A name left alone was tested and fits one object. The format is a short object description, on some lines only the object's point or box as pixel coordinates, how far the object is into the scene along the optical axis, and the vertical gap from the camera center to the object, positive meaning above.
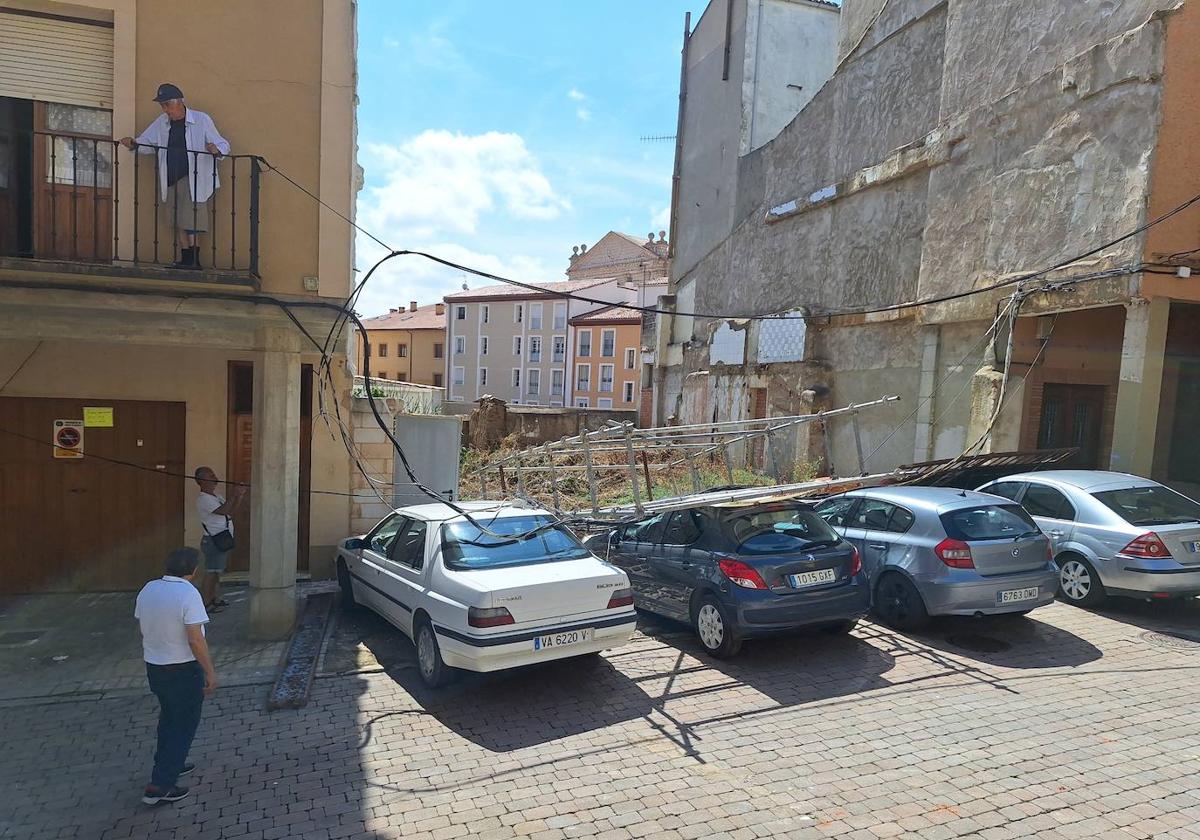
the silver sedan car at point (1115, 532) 7.59 -1.42
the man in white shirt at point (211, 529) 8.22 -1.99
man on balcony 7.12 +1.79
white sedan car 5.68 -1.85
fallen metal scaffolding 7.22 -0.98
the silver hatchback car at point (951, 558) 7.00 -1.63
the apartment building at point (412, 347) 65.94 +1.04
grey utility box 10.24 -1.22
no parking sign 9.01 -1.20
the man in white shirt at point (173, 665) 4.50 -1.95
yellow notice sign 9.10 -0.92
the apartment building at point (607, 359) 53.88 +0.75
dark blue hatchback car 6.51 -1.77
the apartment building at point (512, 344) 57.94 +1.56
